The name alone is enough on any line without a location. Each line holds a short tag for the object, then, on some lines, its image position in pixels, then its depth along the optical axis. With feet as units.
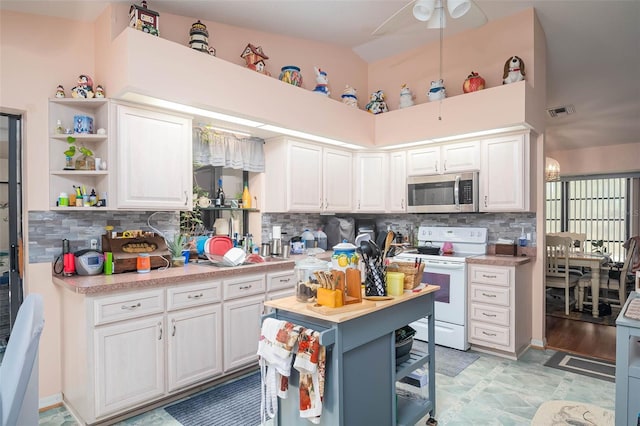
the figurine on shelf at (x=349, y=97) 14.34
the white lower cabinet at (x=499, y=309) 11.41
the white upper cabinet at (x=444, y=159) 13.17
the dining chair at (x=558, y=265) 15.89
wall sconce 17.38
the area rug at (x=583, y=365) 10.30
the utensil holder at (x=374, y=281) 6.87
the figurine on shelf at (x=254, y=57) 11.23
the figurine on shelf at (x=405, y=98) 14.47
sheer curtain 11.53
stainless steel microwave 13.04
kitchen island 5.77
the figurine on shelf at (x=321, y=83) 13.39
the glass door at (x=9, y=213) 8.61
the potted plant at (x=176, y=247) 10.27
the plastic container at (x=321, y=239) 14.83
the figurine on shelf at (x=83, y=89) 8.81
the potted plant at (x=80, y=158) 8.89
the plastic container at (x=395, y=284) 7.09
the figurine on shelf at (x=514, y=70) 11.76
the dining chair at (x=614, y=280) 15.87
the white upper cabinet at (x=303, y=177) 12.78
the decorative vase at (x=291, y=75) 12.26
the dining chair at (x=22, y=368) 3.38
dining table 15.55
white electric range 12.17
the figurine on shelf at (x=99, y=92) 8.86
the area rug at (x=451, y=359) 10.66
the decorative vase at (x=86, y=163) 9.06
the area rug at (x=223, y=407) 8.02
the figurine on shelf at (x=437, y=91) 13.19
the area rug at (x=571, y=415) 7.94
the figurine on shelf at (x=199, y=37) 9.87
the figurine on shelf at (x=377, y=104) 15.26
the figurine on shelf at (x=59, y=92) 8.82
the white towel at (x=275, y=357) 5.88
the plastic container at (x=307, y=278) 6.49
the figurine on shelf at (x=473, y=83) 12.58
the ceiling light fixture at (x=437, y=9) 7.72
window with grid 23.08
